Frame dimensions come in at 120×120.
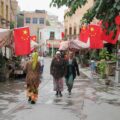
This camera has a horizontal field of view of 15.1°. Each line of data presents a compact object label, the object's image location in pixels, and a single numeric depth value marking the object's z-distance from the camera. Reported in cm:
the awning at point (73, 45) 4118
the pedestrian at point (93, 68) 3018
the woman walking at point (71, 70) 1844
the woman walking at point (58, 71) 1752
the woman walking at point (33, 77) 1502
